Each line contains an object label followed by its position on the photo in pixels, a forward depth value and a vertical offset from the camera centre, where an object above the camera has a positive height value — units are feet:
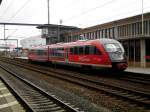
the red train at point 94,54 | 66.80 -0.43
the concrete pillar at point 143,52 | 92.70 -0.04
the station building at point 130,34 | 94.07 +8.65
